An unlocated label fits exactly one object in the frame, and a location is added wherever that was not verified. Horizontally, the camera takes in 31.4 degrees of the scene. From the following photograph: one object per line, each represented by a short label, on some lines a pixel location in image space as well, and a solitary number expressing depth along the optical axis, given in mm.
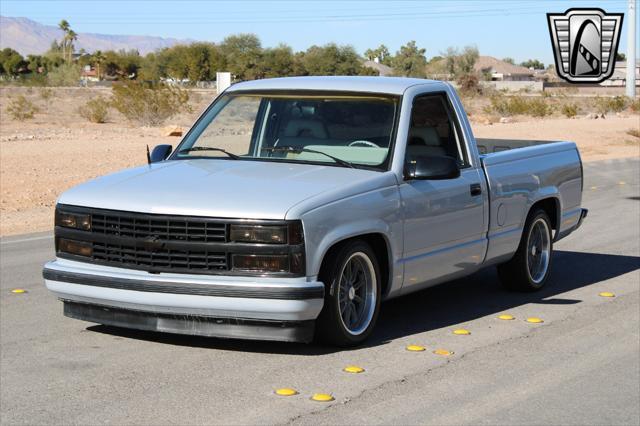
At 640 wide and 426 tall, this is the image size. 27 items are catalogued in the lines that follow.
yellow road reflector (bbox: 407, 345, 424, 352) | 7513
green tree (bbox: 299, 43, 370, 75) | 77188
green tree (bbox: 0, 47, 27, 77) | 130250
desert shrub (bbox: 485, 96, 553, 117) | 57719
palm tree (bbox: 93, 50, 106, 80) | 135125
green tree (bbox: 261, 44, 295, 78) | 77438
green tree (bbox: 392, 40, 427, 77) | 106838
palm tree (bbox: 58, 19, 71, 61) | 158488
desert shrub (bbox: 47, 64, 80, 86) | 85194
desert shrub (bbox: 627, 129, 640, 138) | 39906
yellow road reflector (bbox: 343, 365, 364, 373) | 6863
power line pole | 51719
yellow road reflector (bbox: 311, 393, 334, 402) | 6193
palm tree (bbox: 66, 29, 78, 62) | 159375
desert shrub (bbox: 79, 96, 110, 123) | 45562
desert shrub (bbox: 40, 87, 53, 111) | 58647
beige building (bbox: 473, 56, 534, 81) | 137688
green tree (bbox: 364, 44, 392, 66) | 166200
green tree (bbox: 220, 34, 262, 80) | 81312
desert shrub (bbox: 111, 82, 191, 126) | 41875
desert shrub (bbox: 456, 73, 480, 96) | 83875
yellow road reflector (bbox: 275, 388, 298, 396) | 6302
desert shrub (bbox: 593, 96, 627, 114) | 60875
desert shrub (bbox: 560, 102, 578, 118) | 56562
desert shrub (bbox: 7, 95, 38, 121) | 44688
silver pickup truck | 6848
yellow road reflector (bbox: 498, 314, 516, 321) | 8689
